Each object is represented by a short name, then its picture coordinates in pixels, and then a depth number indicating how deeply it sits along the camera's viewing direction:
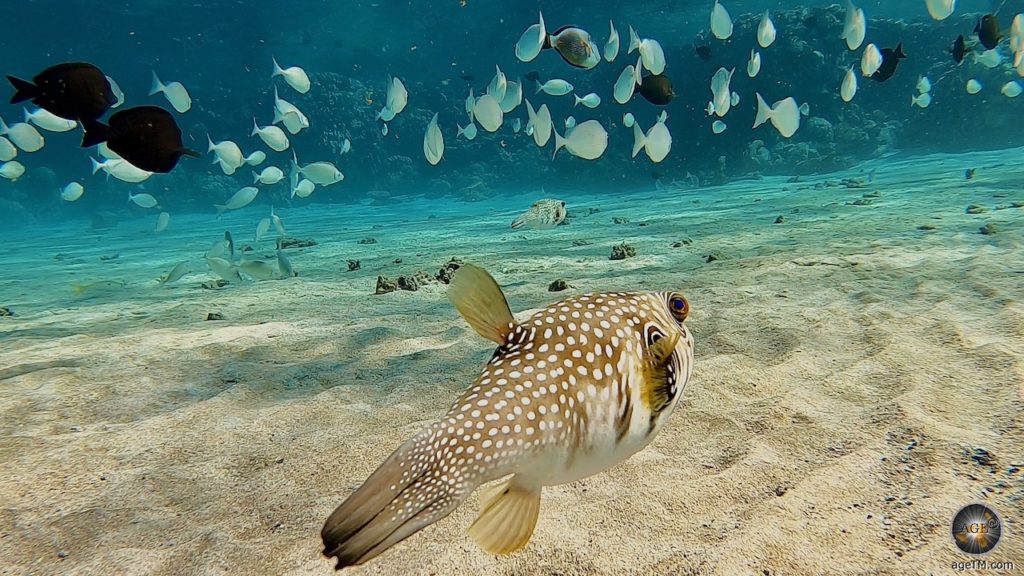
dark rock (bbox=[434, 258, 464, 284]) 7.23
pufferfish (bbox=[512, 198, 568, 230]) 7.38
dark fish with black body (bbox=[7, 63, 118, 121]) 3.39
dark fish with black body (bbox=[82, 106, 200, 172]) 3.56
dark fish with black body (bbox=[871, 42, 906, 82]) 8.30
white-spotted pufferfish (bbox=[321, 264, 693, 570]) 1.42
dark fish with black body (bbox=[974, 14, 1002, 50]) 6.98
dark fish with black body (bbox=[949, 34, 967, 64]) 8.03
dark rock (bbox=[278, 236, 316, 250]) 14.34
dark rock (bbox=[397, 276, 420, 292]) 7.07
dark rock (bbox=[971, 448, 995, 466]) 2.38
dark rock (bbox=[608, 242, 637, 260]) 7.86
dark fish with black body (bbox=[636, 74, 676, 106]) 6.96
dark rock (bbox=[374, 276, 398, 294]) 6.99
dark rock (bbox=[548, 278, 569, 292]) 6.15
